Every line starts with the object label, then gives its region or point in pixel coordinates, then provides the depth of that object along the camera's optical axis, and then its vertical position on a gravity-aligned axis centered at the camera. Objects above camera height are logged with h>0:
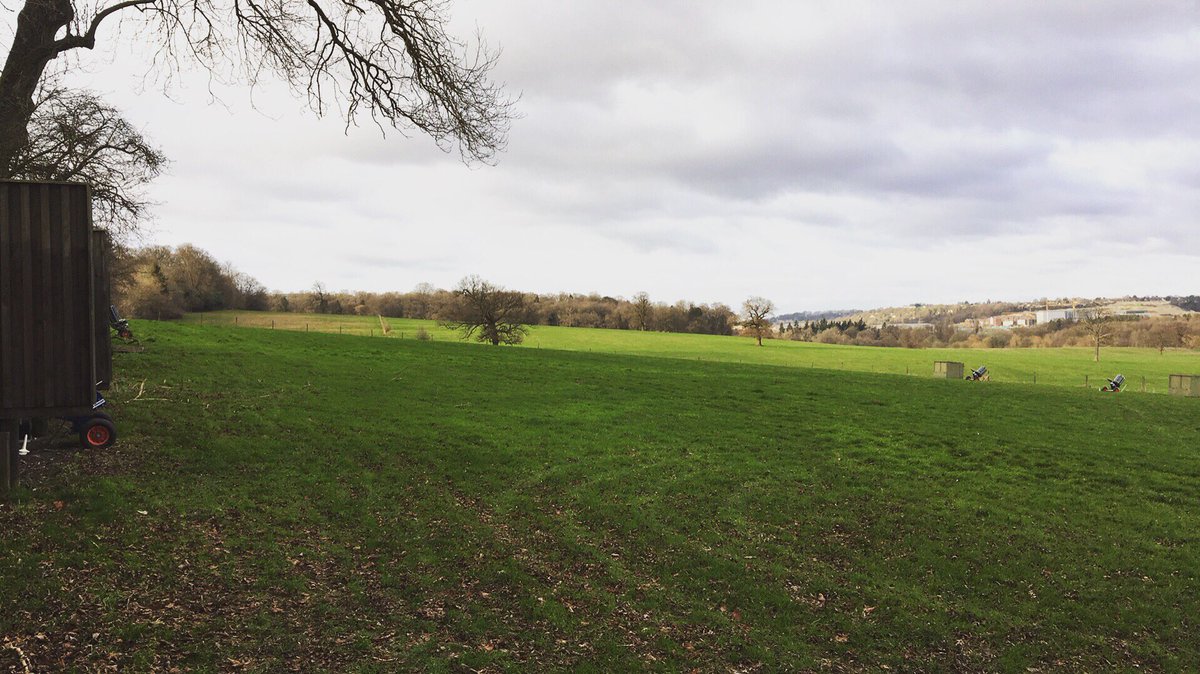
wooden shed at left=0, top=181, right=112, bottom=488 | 9.02 +0.26
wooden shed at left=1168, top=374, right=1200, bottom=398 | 35.94 -3.48
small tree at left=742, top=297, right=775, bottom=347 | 86.44 +1.24
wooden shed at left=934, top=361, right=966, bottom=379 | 45.56 -3.24
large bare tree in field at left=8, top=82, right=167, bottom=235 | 19.19 +5.61
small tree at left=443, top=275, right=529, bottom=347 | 57.72 +1.09
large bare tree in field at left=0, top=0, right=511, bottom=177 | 13.42 +5.73
